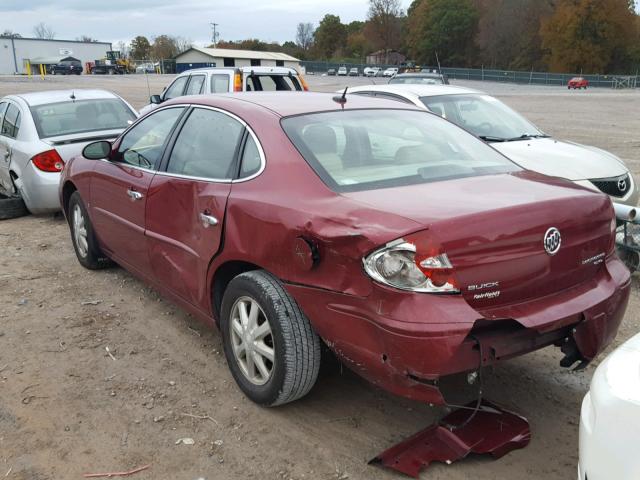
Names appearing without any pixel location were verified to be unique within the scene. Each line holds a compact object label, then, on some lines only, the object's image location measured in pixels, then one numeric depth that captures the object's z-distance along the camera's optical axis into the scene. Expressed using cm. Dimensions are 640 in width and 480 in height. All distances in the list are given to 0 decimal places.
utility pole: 10675
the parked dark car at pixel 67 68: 7781
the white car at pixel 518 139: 646
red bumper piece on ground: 284
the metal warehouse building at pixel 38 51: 9956
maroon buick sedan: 257
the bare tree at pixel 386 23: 11175
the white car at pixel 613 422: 183
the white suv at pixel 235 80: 1131
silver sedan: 742
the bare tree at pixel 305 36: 13362
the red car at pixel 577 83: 5762
